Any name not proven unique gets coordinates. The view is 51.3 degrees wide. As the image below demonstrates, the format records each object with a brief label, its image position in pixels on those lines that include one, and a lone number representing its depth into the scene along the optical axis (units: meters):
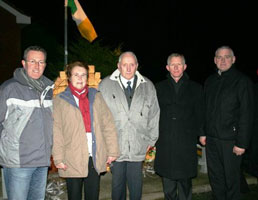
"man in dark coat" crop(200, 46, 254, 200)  3.75
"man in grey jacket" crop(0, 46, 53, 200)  2.93
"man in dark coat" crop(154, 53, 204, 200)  3.84
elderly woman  3.17
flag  6.36
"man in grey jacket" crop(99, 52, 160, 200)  3.60
